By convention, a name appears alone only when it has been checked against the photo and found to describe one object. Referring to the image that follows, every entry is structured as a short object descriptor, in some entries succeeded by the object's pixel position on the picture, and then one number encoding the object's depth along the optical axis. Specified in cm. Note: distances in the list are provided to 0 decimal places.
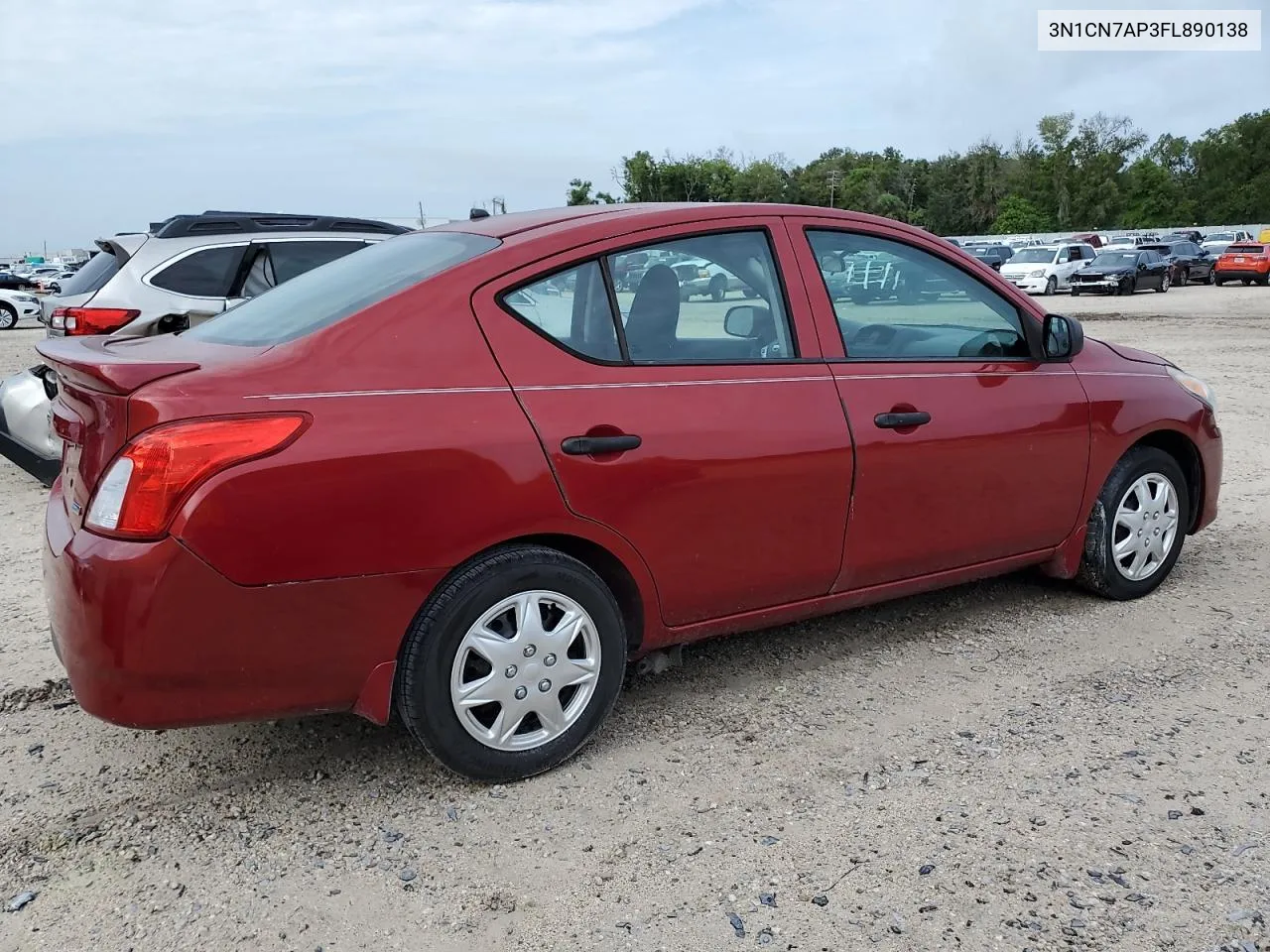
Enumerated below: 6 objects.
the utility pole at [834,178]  9175
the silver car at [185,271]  703
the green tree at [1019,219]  8844
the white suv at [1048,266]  3291
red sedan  265
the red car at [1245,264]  3678
